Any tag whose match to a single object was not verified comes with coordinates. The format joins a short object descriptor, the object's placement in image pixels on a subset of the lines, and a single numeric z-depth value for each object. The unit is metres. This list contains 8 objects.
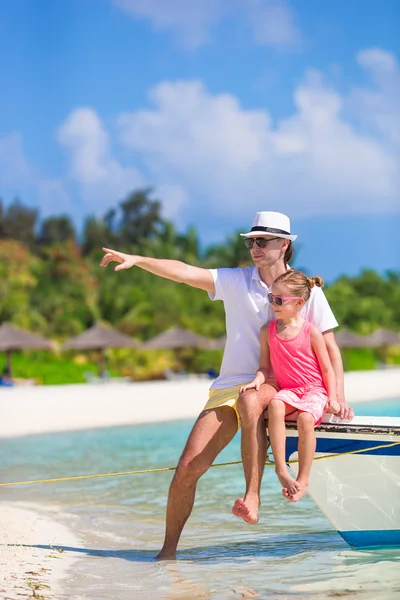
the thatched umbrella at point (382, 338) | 36.44
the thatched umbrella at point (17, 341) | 26.12
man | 5.02
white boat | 5.07
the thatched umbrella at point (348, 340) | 34.50
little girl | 4.80
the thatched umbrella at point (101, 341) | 28.12
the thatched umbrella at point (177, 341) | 30.05
